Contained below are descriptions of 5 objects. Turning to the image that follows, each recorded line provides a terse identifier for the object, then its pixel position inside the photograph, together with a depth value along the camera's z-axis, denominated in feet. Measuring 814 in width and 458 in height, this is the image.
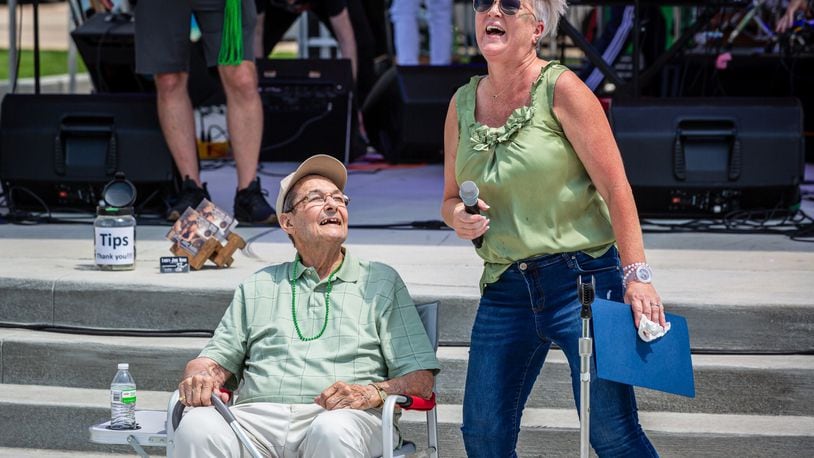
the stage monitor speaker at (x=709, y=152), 40.57
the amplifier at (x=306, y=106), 54.80
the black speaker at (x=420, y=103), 53.21
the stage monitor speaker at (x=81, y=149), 42.68
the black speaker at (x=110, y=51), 54.13
